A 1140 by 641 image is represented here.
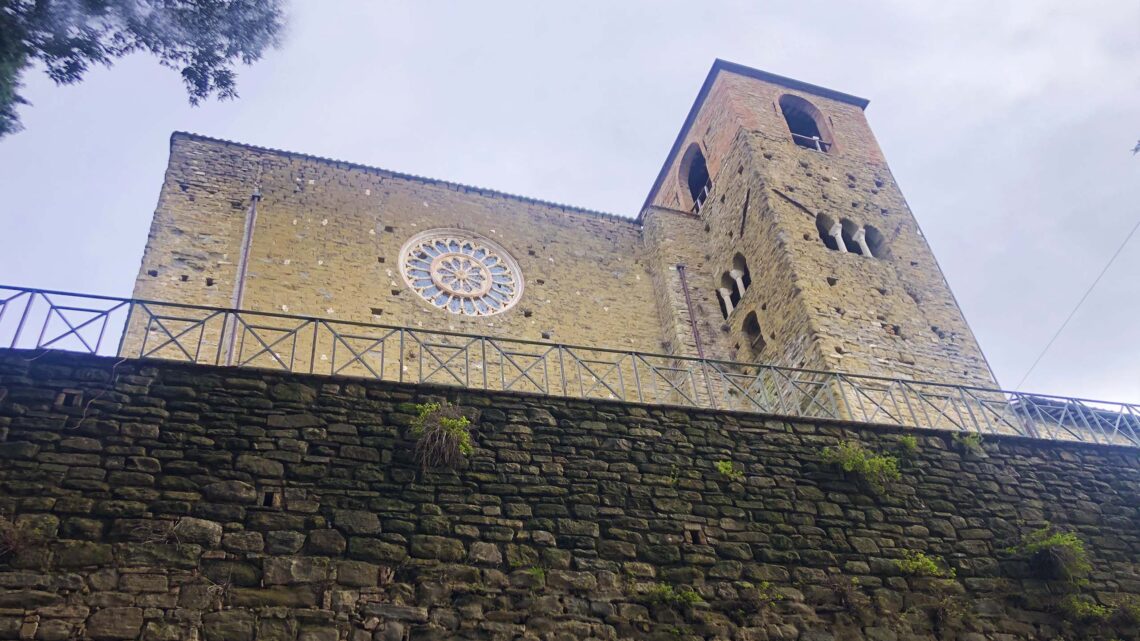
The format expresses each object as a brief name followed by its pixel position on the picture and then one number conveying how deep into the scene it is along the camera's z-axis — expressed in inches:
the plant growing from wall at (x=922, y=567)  268.2
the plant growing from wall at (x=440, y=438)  250.2
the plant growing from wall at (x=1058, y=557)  279.1
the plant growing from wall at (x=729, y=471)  281.0
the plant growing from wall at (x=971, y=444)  321.7
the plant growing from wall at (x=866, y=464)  292.0
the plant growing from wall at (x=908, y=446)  312.5
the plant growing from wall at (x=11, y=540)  196.9
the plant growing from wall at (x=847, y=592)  251.3
